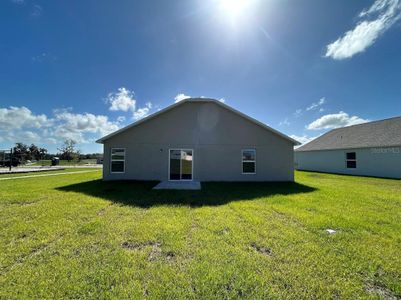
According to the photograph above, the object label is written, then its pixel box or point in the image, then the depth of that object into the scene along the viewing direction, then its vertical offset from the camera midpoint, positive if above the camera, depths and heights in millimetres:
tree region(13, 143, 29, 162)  46656 +2779
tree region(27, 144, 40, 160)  50859 +2050
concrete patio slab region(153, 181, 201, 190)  9953 -1486
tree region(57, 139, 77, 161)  47906 +2084
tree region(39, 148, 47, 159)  54781 +1782
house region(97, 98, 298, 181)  12492 +827
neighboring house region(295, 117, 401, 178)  15695 +994
